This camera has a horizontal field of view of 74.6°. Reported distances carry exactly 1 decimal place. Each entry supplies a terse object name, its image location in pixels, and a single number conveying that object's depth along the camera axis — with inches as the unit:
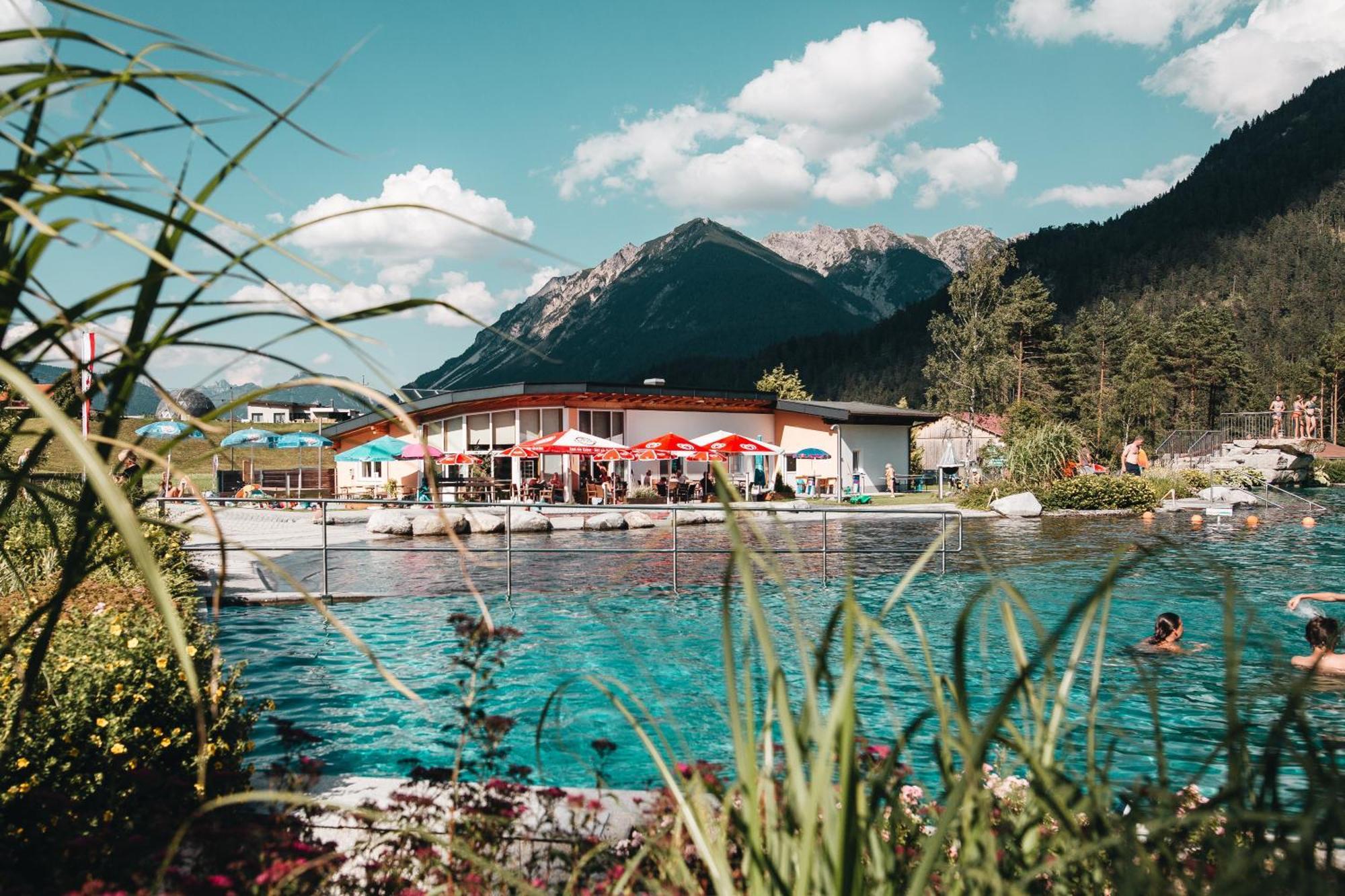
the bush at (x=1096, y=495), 841.5
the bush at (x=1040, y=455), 905.5
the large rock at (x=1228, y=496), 915.4
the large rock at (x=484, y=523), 668.7
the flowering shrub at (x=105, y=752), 89.0
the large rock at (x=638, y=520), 708.7
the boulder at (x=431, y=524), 642.2
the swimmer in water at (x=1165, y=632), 306.3
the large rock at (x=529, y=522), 679.7
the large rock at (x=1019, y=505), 799.7
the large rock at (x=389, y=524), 654.5
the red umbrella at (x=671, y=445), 865.6
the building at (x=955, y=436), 1444.4
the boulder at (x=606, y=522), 691.4
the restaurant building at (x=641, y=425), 1027.3
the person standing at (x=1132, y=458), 906.1
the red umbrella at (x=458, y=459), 978.1
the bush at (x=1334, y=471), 1405.0
